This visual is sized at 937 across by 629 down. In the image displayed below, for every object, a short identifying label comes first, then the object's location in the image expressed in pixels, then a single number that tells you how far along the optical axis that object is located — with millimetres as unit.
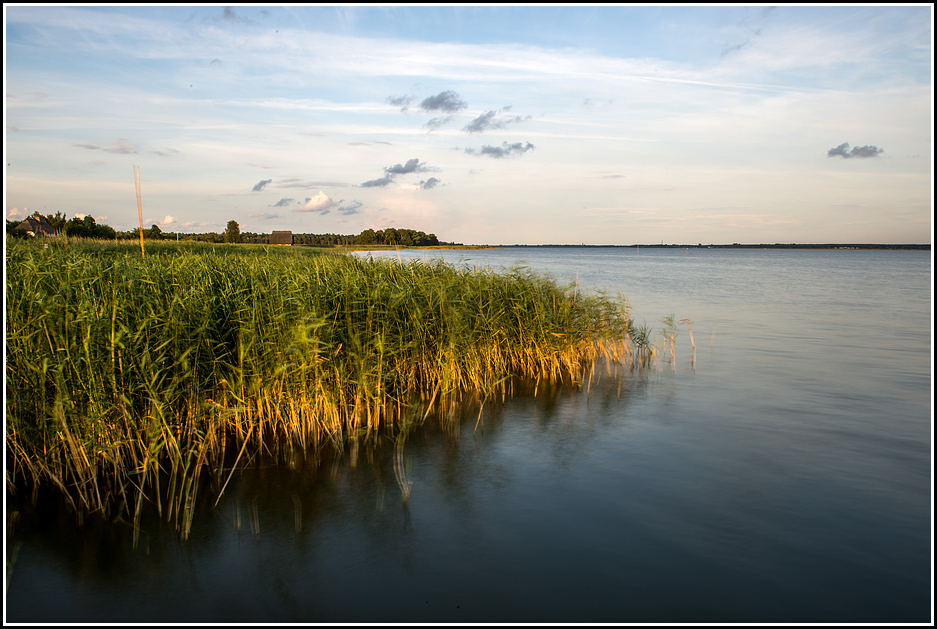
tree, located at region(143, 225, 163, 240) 53425
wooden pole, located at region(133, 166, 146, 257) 15586
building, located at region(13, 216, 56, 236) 54844
